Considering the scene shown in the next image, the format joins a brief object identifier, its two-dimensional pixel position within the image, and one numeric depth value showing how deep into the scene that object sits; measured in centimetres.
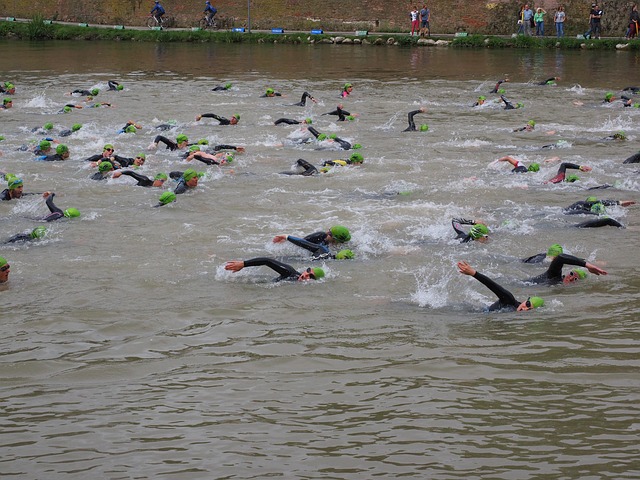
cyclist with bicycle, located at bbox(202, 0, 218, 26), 5128
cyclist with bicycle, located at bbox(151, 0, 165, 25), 5200
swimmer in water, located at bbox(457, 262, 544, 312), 1142
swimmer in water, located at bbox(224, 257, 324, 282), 1276
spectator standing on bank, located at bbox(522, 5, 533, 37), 4481
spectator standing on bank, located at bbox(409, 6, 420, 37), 4706
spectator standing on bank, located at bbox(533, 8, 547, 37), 4469
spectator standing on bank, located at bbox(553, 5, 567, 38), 4416
